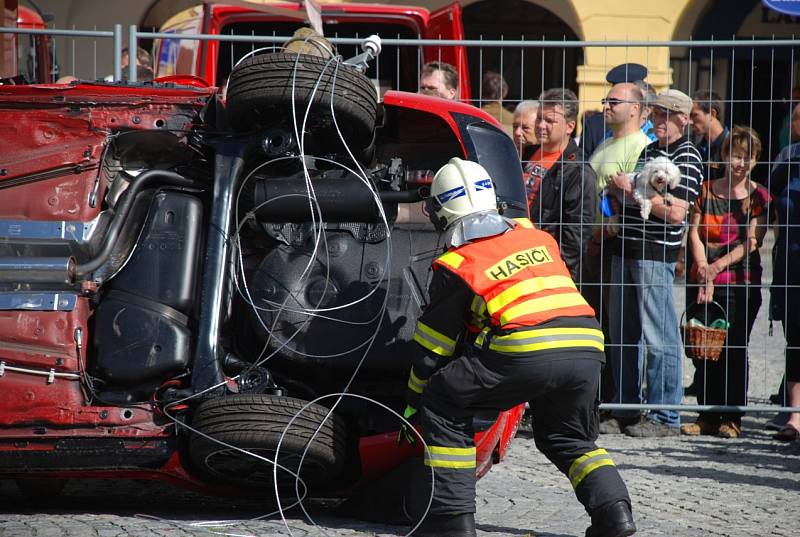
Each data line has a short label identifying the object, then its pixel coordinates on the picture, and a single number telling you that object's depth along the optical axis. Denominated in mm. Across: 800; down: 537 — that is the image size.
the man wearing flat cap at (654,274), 13980
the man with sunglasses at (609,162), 14120
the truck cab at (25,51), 17249
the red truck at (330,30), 17343
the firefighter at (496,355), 9045
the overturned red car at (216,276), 9489
